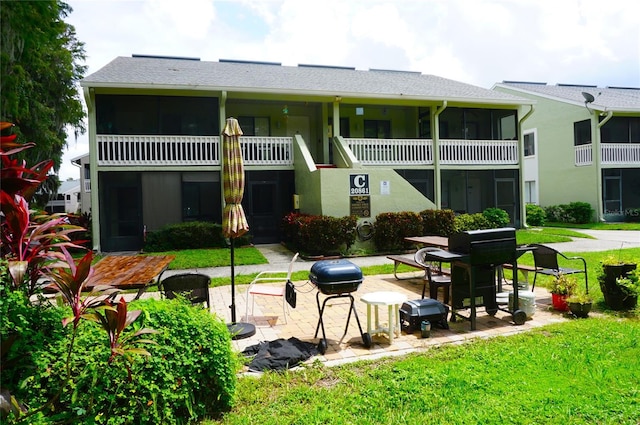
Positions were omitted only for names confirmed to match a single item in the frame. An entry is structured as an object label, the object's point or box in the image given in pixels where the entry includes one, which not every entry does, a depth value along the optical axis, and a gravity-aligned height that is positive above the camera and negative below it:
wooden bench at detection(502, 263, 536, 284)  6.96 -1.13
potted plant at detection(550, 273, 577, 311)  6.21 -1.35
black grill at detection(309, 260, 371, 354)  4.73 -0.84
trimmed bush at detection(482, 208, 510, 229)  15.41 -0.46
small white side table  5.02 -1.21
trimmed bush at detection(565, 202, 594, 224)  21.02 -0.41
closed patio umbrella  5.53 +0.36
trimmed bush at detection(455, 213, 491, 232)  14.71 -0.57
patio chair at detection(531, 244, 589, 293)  6.79 -0.99
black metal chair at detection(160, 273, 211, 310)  5.20 -0.98
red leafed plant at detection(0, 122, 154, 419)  2.52 -0.33
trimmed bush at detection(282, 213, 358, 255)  12.27 -0.75
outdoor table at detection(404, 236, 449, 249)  8.68 -0.79
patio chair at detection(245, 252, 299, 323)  5.94 -1.22
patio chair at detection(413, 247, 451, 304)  6.40 -1.20
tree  10.17 +4.98
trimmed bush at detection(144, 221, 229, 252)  13.75 -0.88
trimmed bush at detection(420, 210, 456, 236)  13.55 -0.53
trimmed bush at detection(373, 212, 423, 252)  12.94 -0.68
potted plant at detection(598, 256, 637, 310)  6.16 -1.28
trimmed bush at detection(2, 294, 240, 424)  2.58 -1.13
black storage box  5.35 -1.44
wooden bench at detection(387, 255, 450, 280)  7.74 -1.13
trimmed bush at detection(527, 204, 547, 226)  20.52 -0.55
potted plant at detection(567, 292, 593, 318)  5.91 -1.50
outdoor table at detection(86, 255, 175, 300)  4.82 -0.80
